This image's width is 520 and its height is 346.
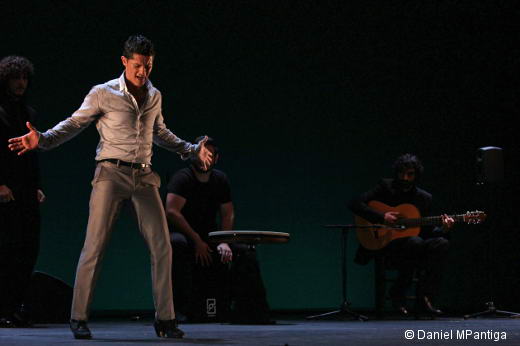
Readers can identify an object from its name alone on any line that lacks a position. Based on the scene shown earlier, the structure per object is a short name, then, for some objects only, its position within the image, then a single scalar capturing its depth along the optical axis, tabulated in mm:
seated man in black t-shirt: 10219
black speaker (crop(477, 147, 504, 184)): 12010
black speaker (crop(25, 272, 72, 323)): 10482
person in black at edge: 9087
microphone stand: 11665
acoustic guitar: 12149
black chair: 12049
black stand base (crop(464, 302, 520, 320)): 11762
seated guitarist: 12002
